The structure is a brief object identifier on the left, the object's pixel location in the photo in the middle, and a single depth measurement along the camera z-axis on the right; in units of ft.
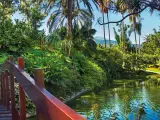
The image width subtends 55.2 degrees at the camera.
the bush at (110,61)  38.51
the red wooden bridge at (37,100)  2.21
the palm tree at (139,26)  64.06
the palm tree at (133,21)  62.59
